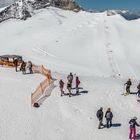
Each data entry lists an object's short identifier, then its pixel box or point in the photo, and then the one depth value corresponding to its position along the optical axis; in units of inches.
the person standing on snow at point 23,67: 769.1
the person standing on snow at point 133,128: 496.9
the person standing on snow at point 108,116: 523.7
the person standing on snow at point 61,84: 627.3
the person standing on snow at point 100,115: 523.7
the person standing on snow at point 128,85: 635.6
